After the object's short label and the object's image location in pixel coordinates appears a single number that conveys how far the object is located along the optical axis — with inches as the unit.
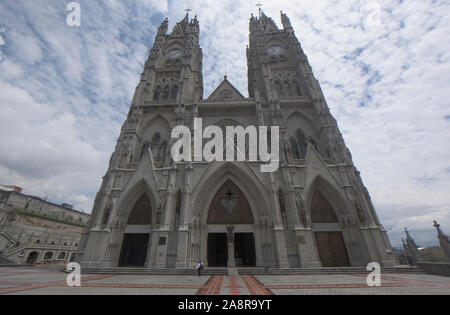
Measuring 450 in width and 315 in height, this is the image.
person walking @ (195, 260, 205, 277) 406.8
